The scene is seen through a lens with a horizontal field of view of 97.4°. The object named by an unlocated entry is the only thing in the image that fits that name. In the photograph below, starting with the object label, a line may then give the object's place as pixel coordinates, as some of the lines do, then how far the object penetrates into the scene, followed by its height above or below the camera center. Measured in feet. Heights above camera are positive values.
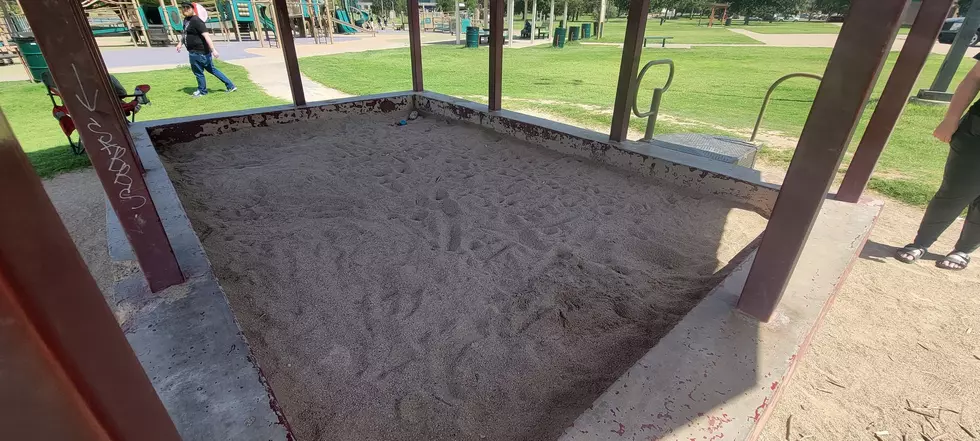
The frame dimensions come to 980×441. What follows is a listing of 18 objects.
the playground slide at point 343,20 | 95.36 -4.04
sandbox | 5.54 -5.13
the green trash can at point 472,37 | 65.16 -4.81
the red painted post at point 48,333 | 1.86 -1.42
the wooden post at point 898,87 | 8.41 -1.47
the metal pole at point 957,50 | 21.07 -1.99
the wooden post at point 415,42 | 19.97 -1.84
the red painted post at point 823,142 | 4.62 -1.46
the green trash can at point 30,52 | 25.99 -3.14
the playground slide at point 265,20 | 76.59 -3.39
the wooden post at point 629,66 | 12.67 -1.80
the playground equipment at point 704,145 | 13.91 -4.38
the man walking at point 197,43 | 27.25 -2.57
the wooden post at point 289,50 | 17.01 -1.94
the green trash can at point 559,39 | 68.03 -5.21
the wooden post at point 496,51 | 16.55 -1.80
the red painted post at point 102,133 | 5.12 -1.61
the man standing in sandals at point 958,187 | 9.02 -3.55
